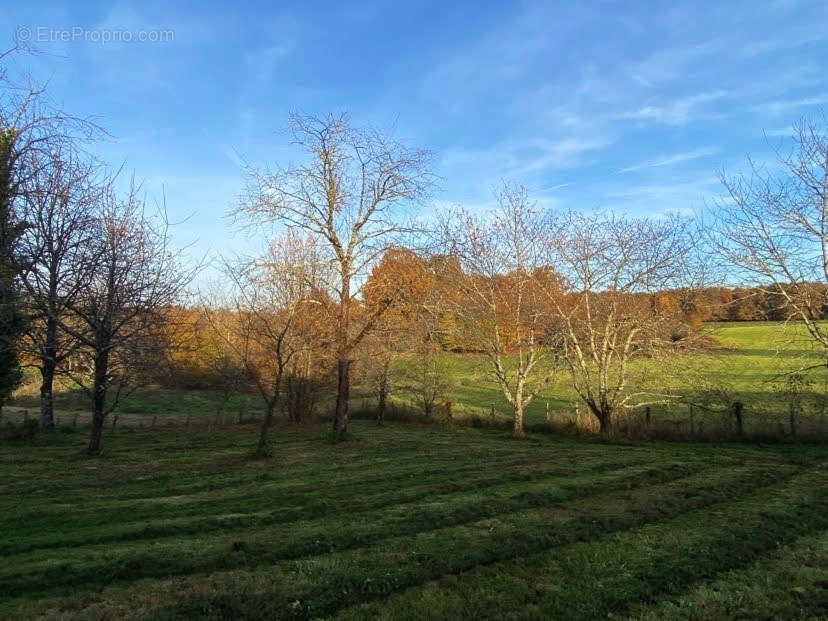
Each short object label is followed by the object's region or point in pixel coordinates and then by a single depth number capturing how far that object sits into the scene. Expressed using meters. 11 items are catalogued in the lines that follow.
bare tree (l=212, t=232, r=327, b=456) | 16.77
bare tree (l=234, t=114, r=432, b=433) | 17.36
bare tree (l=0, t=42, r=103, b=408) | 5.15
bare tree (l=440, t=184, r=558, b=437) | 20.34
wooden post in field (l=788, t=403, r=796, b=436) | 16.92
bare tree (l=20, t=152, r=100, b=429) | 7.57
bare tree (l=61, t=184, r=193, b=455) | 13.96
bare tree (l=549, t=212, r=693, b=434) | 18.47
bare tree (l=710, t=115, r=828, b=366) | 14.74
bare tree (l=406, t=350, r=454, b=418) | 26.38
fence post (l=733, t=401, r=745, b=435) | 17.56
